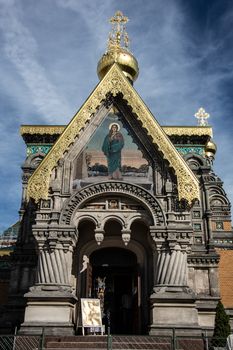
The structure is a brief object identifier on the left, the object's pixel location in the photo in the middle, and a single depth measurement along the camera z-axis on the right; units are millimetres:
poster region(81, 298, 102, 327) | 12703
